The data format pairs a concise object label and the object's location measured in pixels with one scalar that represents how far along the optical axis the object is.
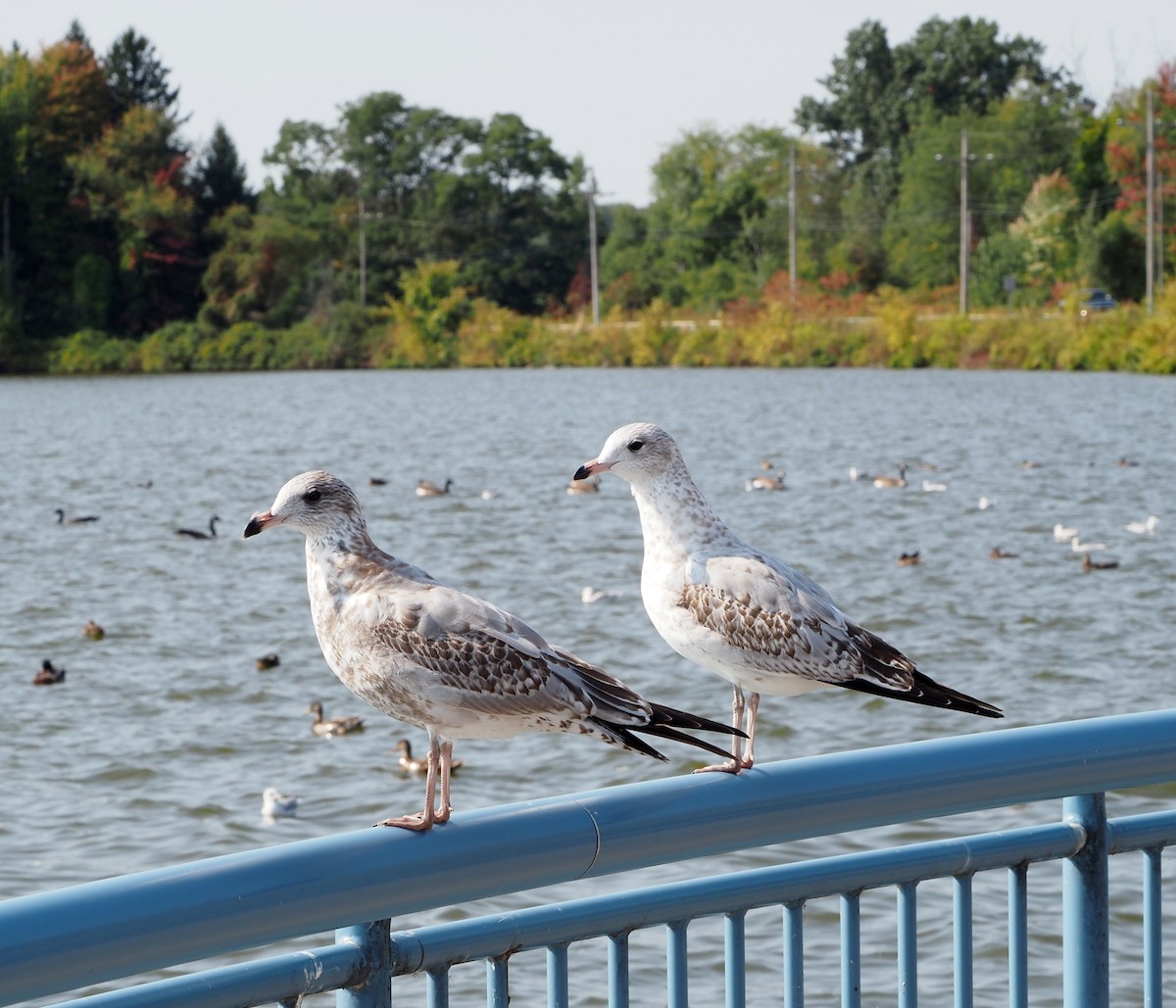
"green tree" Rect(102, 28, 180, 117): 94.81
